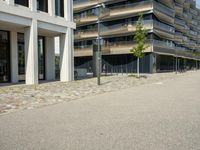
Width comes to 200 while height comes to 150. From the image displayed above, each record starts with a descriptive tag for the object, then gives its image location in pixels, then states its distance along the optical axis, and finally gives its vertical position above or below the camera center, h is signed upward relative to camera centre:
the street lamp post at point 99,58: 12.75 +0.91
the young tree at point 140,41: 18.37 +3.10
